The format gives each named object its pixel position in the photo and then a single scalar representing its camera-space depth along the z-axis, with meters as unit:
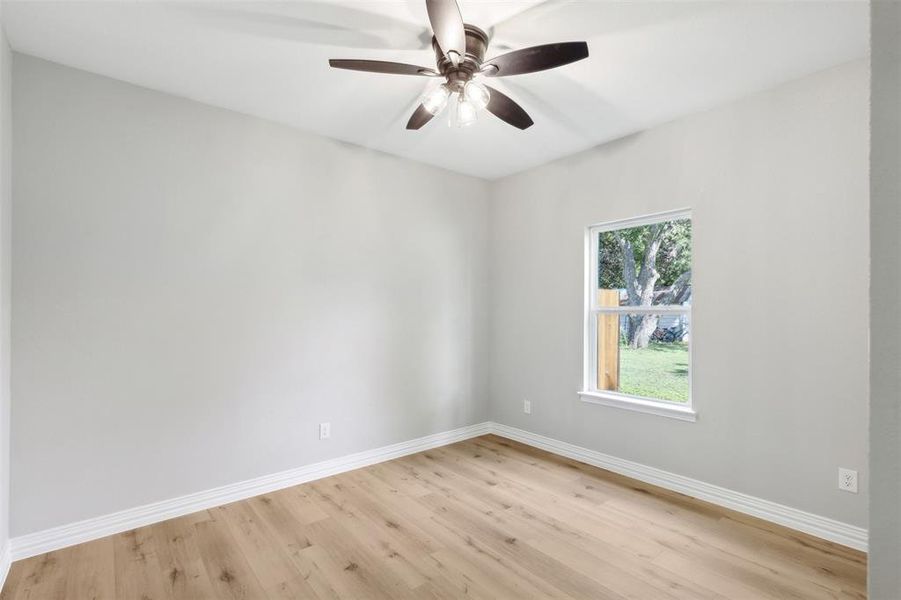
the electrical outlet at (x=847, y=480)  2.33
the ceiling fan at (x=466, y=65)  1.74
